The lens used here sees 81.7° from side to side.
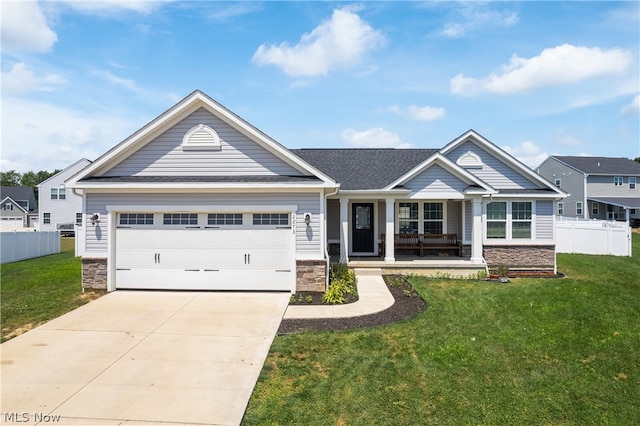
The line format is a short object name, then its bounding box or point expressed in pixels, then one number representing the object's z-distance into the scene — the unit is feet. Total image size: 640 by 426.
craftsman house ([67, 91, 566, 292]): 34.71
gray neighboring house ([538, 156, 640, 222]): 119.85
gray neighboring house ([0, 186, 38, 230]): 167.94
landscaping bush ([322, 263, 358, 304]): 32.62
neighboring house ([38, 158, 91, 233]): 117.19
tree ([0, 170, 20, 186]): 302.04
